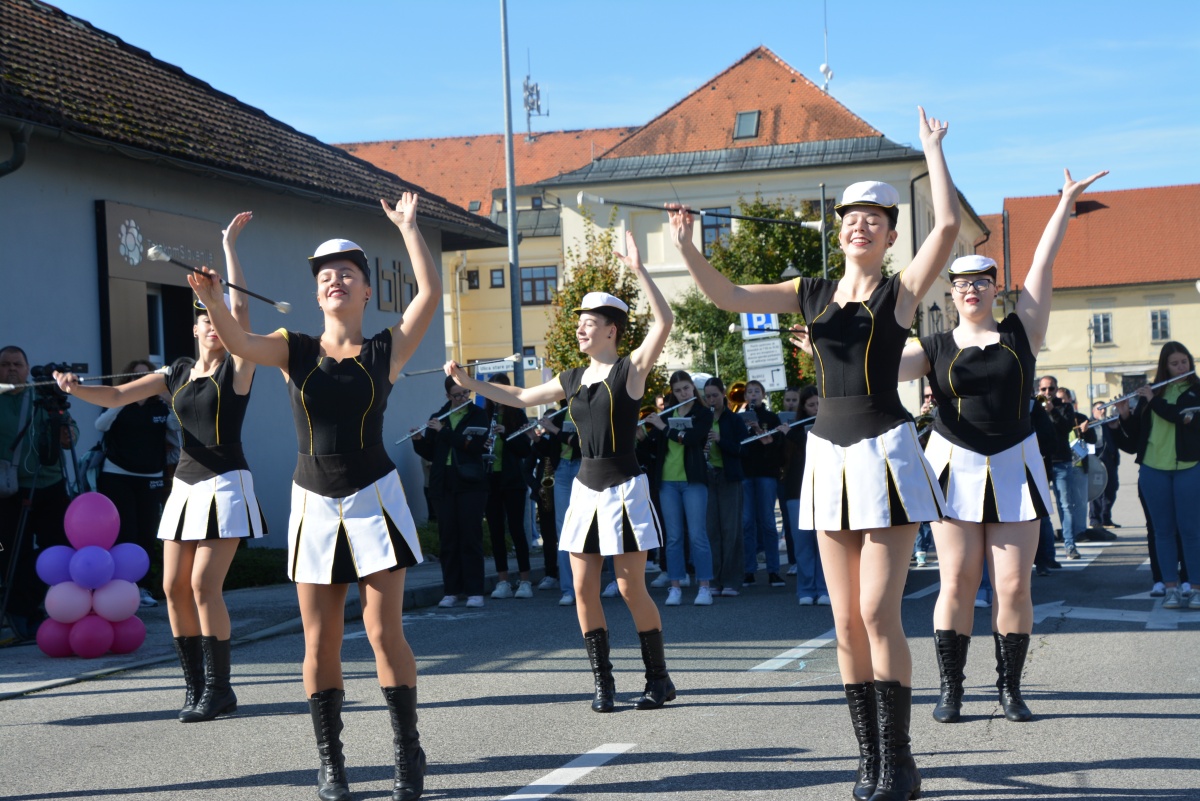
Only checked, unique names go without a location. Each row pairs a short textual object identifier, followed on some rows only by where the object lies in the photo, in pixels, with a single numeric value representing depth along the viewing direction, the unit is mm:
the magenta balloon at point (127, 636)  9805
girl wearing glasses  6746
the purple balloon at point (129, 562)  9742
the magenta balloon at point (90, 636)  9617
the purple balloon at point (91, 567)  9477
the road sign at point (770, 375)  24125
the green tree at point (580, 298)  33500
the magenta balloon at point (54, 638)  9641
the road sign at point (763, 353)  24250
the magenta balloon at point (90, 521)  9594
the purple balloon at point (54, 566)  9555
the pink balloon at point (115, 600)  9586
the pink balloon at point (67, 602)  9477
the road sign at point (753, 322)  23359
